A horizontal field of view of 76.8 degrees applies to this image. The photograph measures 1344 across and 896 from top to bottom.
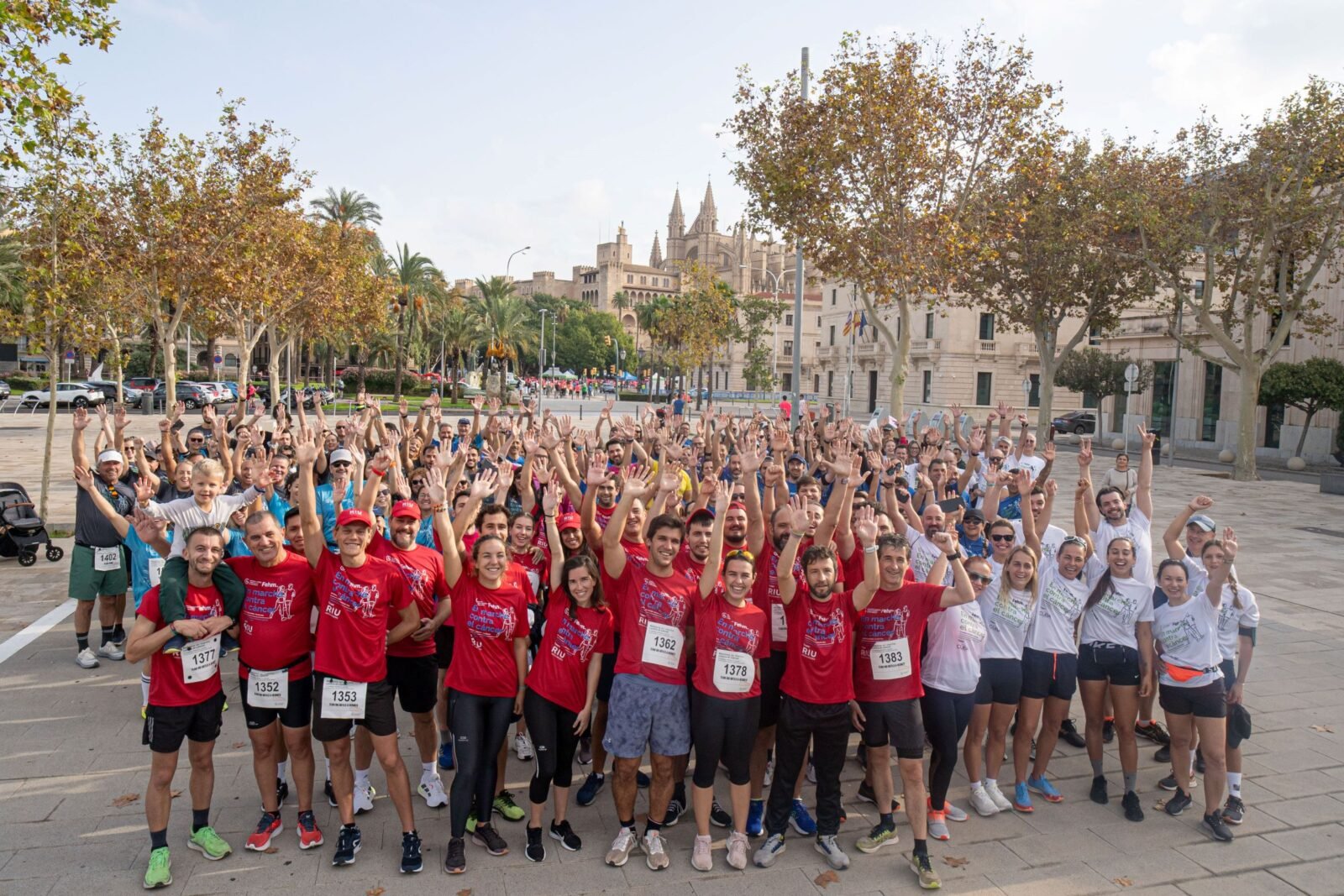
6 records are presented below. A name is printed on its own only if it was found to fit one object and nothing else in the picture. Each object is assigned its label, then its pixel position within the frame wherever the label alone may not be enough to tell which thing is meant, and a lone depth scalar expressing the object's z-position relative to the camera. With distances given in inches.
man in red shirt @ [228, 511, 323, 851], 179.2
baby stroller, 419.8
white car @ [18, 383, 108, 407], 1562.5
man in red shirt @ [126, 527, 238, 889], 168.6
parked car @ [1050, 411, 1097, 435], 1809.8
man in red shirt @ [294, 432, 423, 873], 176.9
